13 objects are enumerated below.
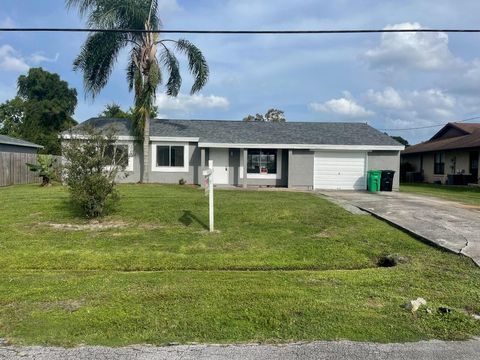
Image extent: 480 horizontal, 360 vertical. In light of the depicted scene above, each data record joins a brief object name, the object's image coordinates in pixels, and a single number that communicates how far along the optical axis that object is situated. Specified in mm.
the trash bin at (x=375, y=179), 20656
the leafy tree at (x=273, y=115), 69062
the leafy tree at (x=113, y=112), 52069
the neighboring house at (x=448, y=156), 28766
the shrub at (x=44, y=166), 19469
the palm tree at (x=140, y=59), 20500
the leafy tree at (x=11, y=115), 54969
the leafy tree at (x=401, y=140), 67900
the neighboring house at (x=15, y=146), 28108
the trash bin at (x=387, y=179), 20656
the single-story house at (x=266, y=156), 21609
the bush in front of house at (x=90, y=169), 10438
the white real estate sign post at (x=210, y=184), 9711
